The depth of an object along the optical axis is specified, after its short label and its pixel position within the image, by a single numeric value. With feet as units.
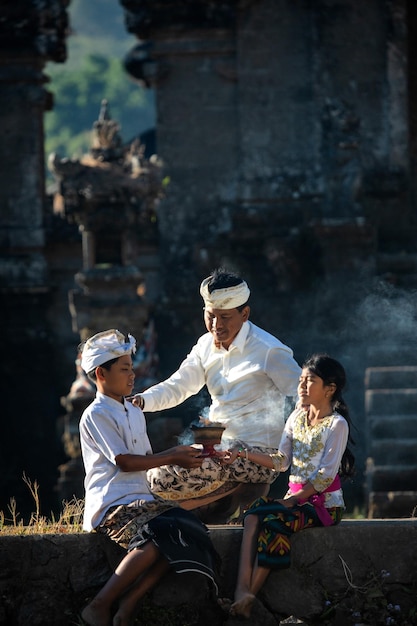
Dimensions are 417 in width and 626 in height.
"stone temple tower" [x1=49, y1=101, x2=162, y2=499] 92.69
